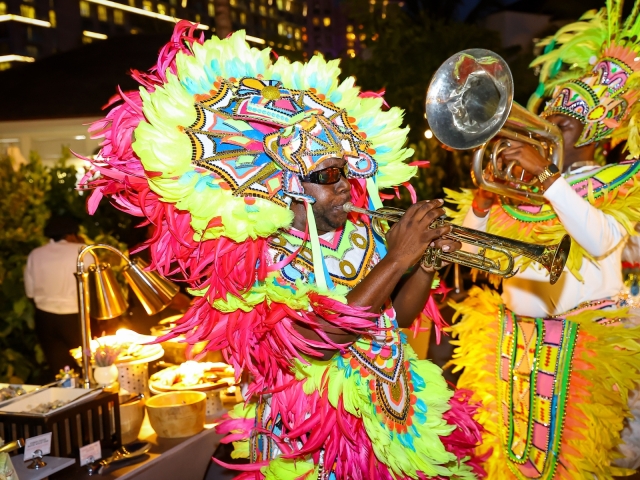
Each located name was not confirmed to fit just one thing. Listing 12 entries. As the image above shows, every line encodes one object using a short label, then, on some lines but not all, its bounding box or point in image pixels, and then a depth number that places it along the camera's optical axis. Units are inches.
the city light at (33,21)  1632.9
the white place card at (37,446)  95.8
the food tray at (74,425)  101.0
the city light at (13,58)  1546.3
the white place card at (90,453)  103.2
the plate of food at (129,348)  132.0
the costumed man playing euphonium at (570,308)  111.4
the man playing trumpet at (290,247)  73.9
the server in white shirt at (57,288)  200.2
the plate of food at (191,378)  127.5
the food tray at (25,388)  110.7
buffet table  101.7
